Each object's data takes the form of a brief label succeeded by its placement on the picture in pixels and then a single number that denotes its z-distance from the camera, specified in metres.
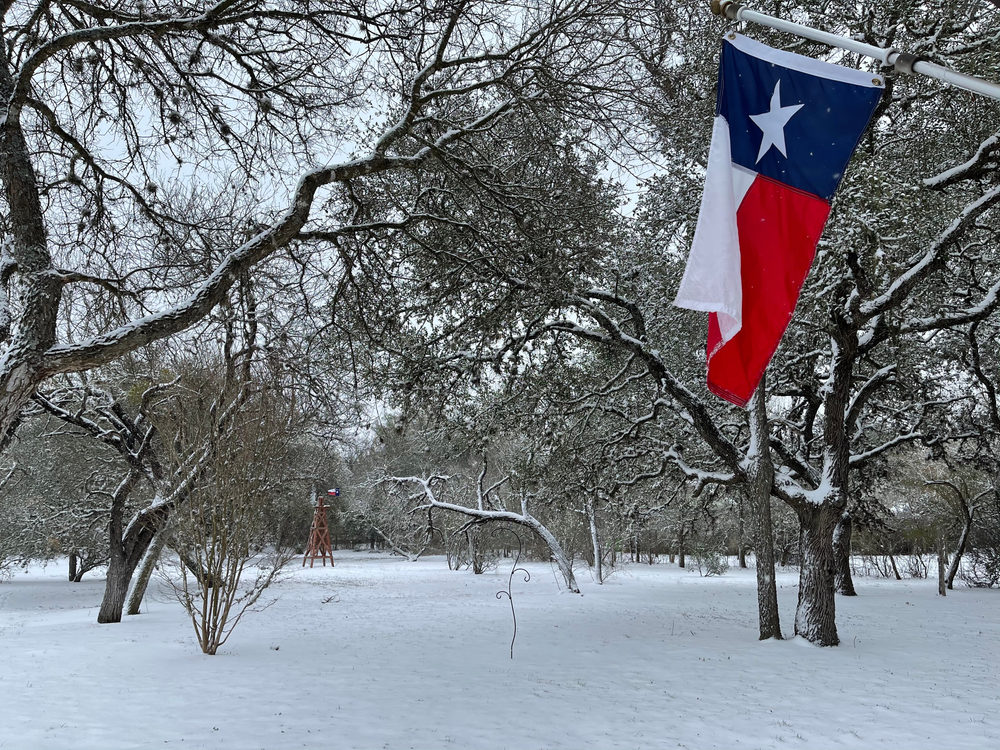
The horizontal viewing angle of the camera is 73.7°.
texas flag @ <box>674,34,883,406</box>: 3.56
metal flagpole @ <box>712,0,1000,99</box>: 2.76
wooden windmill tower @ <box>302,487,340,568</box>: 35.22
